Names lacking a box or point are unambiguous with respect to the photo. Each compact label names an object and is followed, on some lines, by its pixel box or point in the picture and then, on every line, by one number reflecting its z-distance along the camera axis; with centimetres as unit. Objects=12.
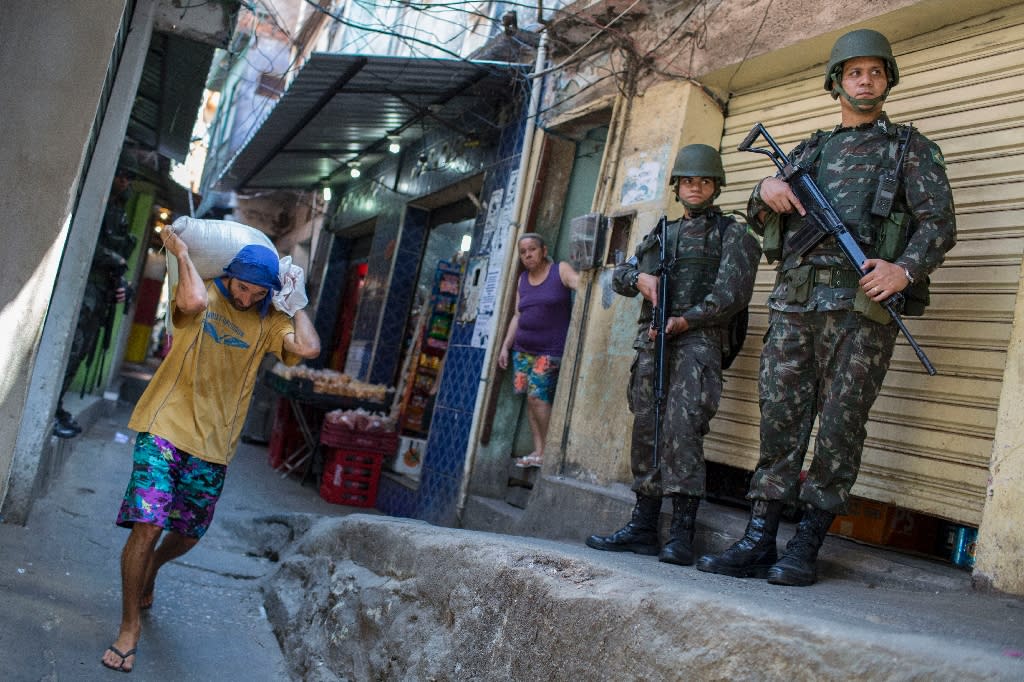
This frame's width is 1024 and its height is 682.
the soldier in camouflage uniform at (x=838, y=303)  323
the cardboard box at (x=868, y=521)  436
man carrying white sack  367
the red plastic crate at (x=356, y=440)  816
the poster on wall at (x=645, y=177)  546
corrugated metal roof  761
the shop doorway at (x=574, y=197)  678
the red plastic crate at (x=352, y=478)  823
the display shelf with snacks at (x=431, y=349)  882
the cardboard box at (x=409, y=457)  826
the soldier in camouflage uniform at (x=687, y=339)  395
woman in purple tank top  616
